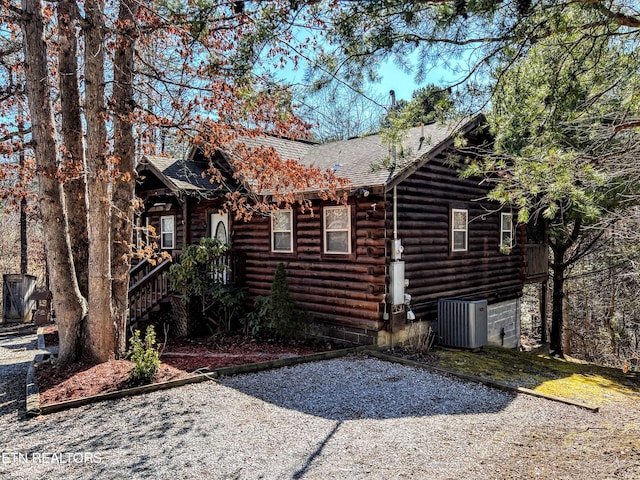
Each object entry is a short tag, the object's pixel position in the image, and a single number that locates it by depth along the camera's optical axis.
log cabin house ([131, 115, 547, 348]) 9.35
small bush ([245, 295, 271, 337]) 10.36
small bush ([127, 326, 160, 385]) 6.60
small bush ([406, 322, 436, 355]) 9.42
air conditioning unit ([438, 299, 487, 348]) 9.98
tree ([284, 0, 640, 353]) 5.13
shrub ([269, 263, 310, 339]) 9.98
